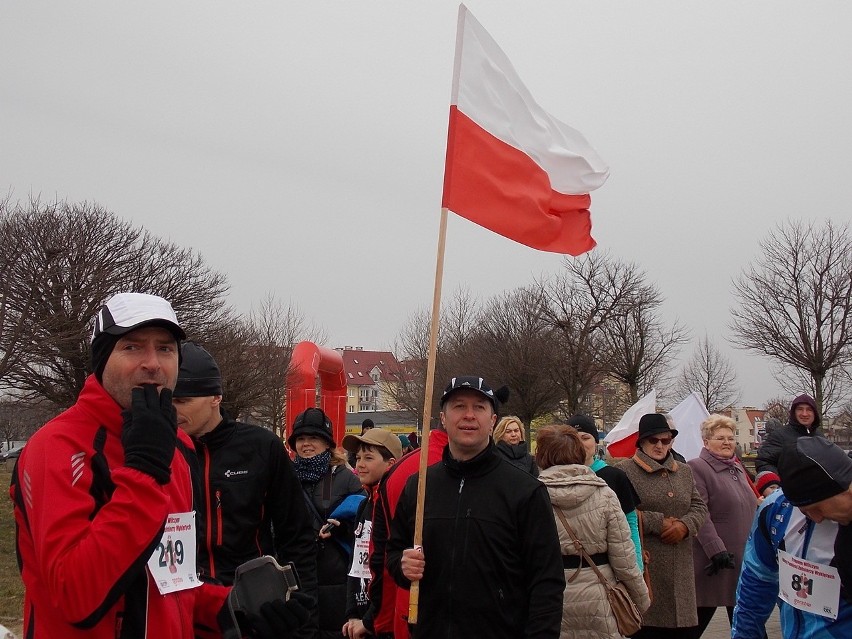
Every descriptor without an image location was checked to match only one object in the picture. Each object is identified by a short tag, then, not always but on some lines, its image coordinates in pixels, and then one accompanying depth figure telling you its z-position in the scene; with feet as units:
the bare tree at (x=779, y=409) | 143.39
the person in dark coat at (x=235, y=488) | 12.64
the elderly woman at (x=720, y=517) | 22.95
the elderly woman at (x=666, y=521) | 21.38
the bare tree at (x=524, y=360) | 120.78
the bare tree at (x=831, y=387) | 92.58
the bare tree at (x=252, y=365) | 95.76
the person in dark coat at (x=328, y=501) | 18.43
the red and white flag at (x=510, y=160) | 15.93
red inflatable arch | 81.82
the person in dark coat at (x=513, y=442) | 20.43
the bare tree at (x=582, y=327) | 120.37
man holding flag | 12.12
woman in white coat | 16.05
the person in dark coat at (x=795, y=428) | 28.04
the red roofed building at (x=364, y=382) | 343.67
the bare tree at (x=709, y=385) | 166.30
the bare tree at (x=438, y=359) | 135.54
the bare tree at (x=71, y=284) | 69.21
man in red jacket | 6.94
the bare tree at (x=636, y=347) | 129.08
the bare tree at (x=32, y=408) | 81.13
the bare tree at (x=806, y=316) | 87.71
